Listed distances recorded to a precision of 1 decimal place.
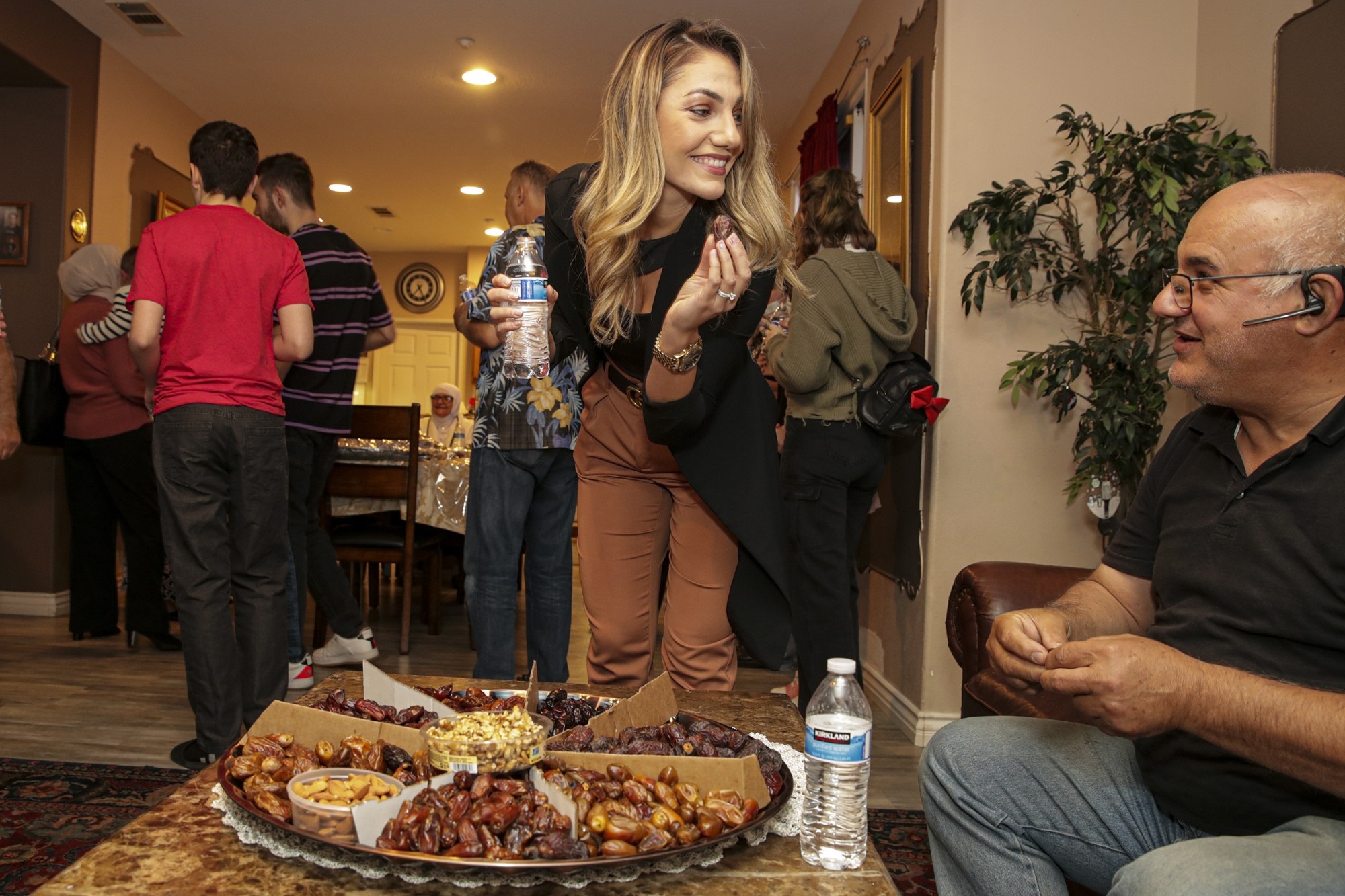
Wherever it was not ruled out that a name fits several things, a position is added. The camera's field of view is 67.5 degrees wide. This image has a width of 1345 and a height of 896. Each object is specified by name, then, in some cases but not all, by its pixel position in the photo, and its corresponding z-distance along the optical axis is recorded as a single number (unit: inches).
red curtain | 171.5
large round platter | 32.5
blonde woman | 59.8
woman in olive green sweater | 109.3
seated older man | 39.4
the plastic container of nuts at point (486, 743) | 38.3
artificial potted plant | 92.7
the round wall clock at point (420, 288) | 436.5
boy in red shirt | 92.7
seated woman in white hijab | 251.8
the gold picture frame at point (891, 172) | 132.0
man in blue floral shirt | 102.3
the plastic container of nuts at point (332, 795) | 34.4
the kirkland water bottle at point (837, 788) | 38.5
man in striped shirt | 122.5
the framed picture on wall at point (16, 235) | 180.9
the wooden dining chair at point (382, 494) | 148.6
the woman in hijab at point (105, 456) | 146.3
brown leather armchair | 70.4
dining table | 160.1
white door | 445.4
